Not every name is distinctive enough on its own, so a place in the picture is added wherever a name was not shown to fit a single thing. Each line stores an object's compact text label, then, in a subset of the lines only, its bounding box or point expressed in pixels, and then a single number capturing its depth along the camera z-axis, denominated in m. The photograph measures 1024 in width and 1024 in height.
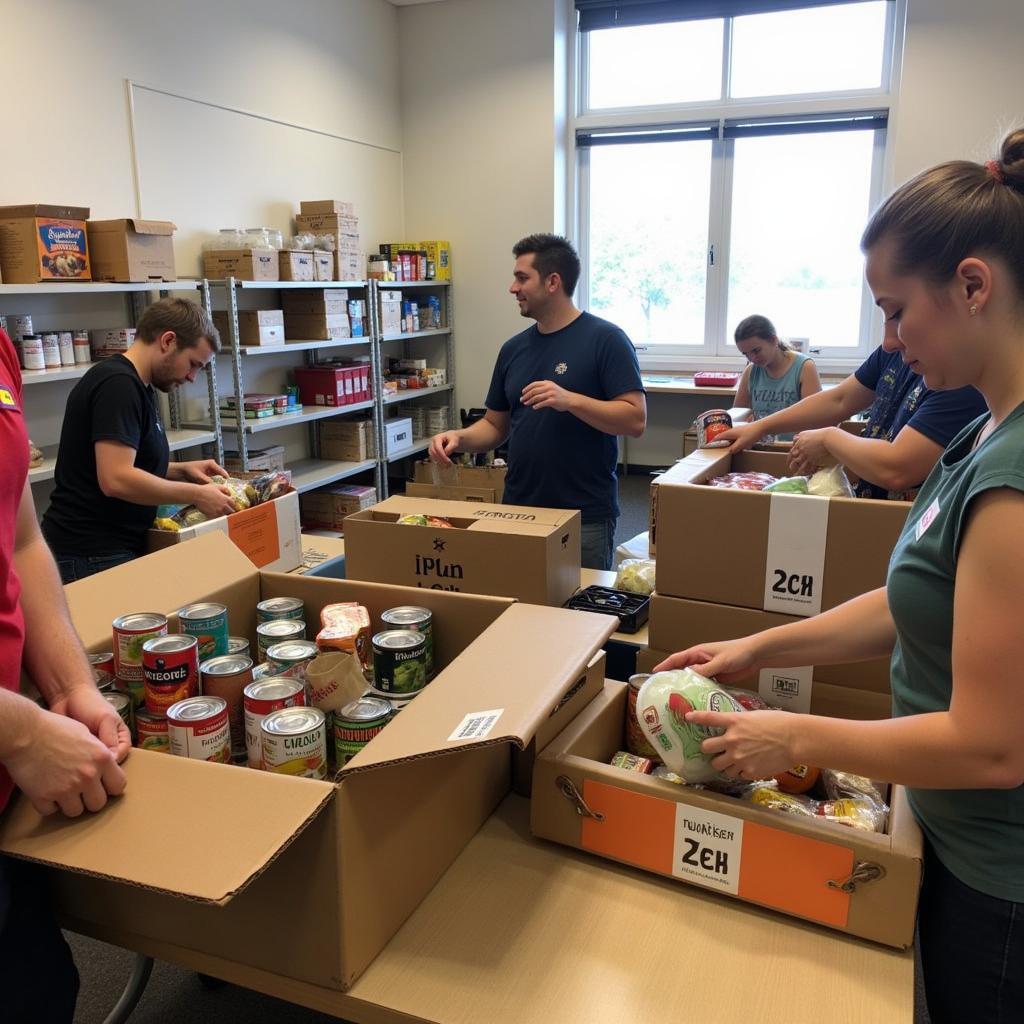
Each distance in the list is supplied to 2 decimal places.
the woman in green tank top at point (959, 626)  0.81
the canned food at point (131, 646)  1.21
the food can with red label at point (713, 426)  2.06
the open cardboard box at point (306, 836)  0.82
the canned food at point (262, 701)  1.05
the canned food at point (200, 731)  1.04
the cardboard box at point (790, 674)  1.46
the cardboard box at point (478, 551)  1.72
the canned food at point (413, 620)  1.32
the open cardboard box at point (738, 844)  0.95
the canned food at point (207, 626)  1.30
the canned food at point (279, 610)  1.44
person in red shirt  0.88
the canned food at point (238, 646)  1.35
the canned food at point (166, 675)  1.13
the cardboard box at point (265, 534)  2.29
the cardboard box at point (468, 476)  2.50
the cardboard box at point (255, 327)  4.49
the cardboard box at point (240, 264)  4.36
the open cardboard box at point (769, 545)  1.47
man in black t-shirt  2.31
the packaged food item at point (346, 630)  1.30
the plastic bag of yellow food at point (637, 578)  2.04
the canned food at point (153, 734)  1.12
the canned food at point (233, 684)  1.17
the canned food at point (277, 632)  1.34
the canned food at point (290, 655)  1.22
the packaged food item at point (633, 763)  1.21
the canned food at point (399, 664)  1.24
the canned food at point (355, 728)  1.08
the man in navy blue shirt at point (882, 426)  1.55
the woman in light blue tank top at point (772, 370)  4.17
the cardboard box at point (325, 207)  5.11
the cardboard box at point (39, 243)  3.07
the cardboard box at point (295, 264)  4.63
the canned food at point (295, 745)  1.00
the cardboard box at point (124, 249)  3.32
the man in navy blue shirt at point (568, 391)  2.60
